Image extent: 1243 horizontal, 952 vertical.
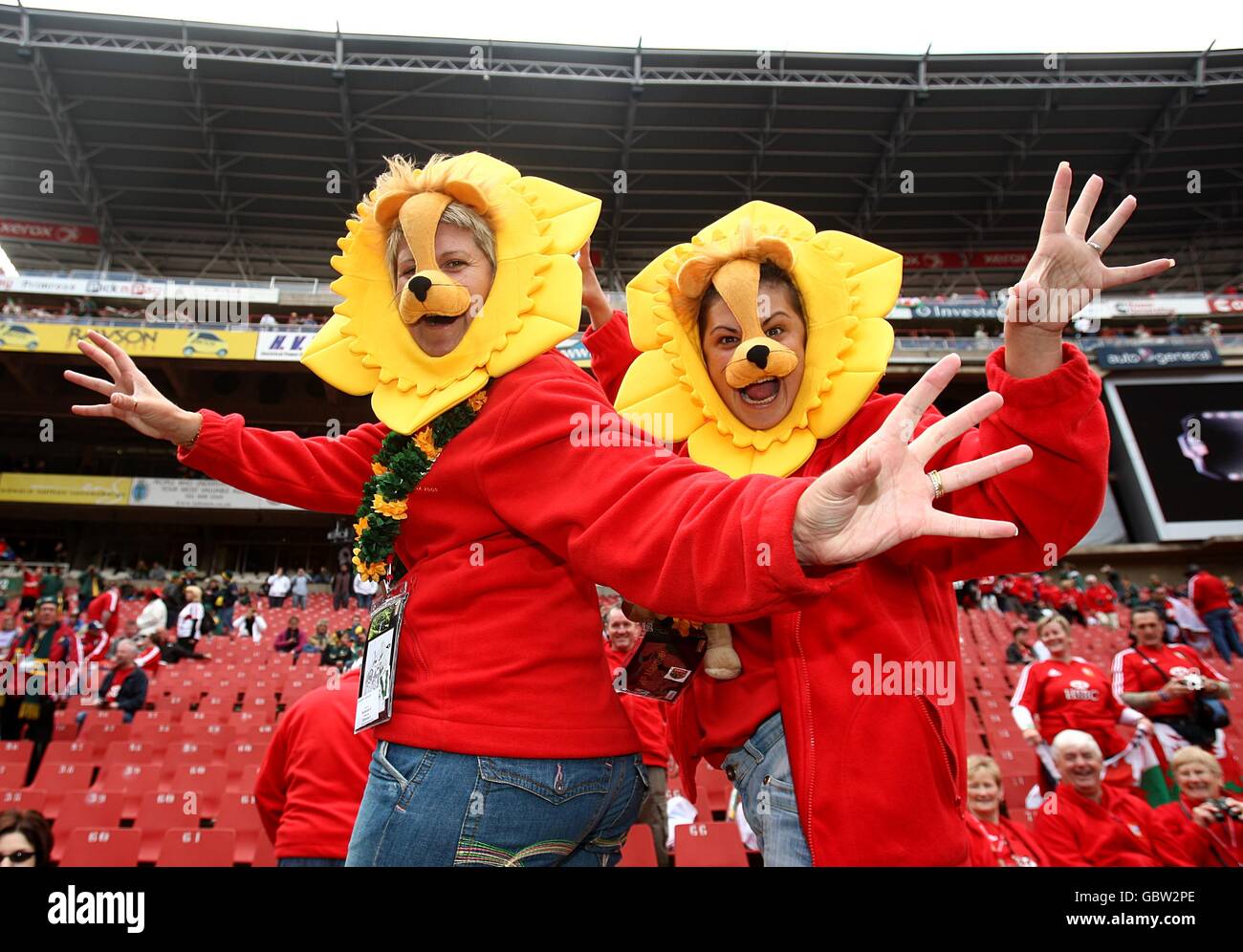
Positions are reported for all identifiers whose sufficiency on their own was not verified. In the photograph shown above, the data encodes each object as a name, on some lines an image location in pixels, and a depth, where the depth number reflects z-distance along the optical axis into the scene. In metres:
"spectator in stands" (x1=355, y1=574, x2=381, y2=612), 15.10
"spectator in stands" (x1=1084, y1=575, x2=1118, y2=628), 13.15
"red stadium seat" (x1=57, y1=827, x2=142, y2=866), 3.45
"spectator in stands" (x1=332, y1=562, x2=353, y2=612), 15.24
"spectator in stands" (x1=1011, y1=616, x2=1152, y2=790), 4.69
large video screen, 18.44
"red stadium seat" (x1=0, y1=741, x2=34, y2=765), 5.24
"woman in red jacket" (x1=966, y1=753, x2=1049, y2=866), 3.17
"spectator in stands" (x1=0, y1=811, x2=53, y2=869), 2.88
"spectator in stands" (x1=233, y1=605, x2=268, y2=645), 12.22
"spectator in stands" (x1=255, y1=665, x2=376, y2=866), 2.36
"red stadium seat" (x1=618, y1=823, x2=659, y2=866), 3.17
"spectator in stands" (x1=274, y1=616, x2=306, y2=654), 11.10
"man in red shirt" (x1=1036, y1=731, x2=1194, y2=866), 3.23
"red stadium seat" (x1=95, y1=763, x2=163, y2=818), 4.79
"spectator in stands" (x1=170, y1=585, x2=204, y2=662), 9.87
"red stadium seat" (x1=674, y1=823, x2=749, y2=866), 3.44
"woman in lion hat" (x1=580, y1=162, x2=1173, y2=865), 1.28
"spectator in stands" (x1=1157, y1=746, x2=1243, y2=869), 2.84
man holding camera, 4.76
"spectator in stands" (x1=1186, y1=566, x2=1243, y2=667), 8.20
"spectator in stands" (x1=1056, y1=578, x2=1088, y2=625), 13.30
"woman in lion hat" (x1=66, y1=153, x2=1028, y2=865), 0.99
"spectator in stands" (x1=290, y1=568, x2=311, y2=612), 16.30
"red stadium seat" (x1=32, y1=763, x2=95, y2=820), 4.90
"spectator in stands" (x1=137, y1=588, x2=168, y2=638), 8.36
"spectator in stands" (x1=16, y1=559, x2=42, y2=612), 13.63
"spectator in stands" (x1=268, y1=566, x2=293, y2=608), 16.27
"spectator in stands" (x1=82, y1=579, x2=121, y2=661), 7.20
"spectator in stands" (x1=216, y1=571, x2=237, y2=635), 13.53
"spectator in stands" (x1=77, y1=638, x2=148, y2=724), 6.55
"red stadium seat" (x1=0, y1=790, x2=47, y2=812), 4.38
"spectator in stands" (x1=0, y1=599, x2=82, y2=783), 5.95
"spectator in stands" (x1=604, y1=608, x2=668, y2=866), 3.10
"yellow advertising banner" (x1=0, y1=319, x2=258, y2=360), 18.36
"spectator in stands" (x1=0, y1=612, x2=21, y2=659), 8.50
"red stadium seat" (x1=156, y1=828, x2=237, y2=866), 3.45
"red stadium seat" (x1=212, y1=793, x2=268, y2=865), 4.02
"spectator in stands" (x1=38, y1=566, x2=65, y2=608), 13.07
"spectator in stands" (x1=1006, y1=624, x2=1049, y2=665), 9.10
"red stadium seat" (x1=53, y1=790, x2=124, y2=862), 4.00
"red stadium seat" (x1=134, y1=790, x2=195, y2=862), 4.06
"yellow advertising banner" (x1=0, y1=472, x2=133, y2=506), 20.53
